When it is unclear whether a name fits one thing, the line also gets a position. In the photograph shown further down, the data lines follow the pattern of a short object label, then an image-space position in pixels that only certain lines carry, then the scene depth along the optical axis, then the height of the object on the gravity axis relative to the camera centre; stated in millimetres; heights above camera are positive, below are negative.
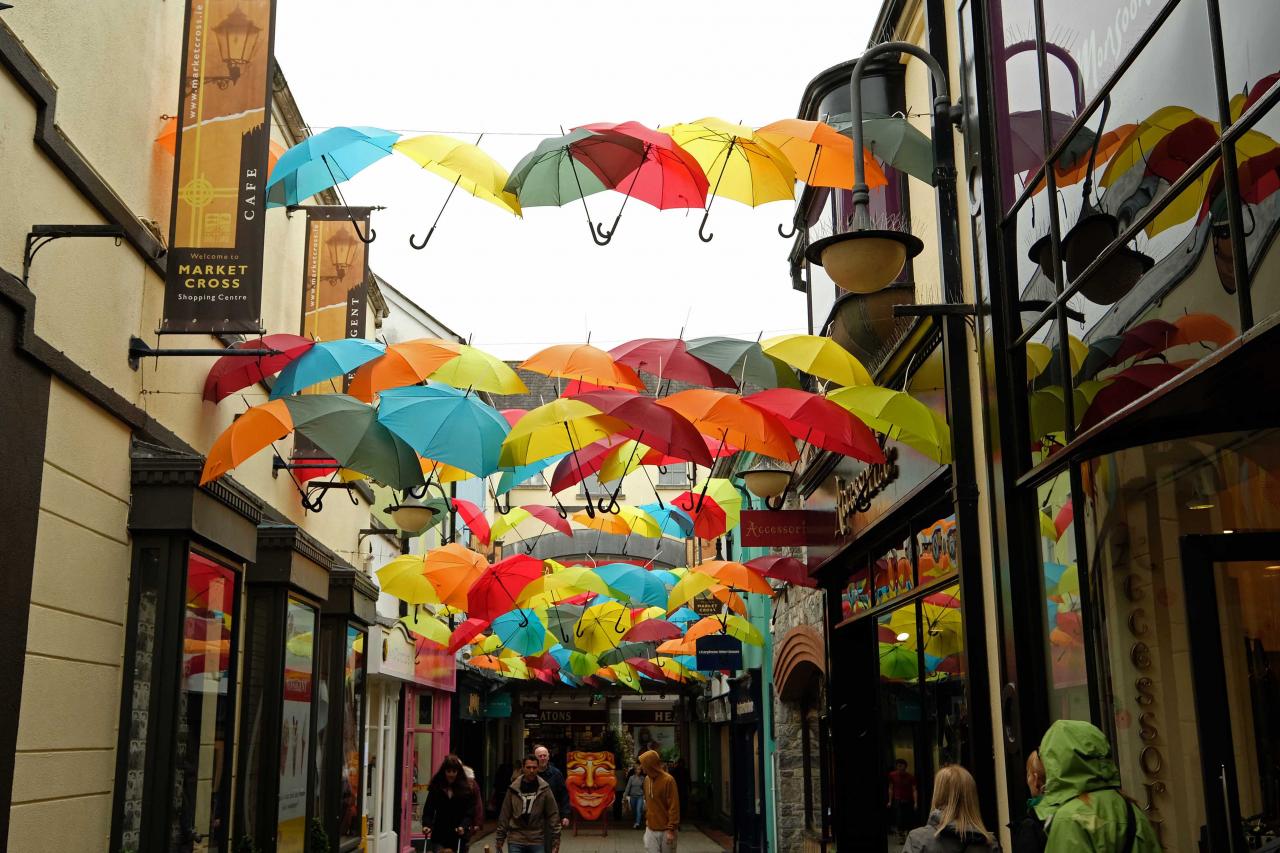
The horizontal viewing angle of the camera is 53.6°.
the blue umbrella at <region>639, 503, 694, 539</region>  17141 +2754
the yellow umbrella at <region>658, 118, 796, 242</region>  8820 +3908
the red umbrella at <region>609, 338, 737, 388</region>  9789 +2717
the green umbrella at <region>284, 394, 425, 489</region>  9164 +2042
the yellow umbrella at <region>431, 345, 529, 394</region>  9344 +2527
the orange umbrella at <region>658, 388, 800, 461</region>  9344 +2200
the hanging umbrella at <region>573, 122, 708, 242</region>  8359 +3742
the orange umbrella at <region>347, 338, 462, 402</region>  9289 +2556
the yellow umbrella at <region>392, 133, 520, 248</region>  8656 +3713
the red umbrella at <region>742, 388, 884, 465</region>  9109 +2112
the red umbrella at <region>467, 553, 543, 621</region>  15125 +1577
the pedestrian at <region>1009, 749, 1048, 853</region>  5145 -473
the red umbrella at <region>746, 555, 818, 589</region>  14078 +1605
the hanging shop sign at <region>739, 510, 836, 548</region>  13102 +1933
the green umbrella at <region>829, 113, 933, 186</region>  8680 +3827
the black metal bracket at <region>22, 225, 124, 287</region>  6359 +2412
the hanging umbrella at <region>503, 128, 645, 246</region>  8492 +3723
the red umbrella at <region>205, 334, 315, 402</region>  9242 +2571
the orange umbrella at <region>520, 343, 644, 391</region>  9469 +2612
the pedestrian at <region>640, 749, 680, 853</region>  15531 -1081
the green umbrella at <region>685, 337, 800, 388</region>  9992 +2769
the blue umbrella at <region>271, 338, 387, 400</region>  9016 +2509
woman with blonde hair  6270 -521
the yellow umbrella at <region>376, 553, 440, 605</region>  15039 +1614
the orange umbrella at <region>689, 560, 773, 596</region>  14859 +1627
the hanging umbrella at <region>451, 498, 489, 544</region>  17516 +2723
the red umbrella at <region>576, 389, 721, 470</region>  9008 +2056
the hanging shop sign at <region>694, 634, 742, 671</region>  19766 +1005
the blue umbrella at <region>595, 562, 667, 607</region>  16969 +1782
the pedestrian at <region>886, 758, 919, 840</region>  10430 -683
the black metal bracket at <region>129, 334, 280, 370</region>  7898 +2267
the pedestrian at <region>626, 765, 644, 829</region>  34156 -2018
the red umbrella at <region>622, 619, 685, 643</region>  19250 +1305
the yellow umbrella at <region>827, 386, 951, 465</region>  8414 +1947
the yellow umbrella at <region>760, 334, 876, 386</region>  9000 +2512
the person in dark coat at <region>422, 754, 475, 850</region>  13000 -884
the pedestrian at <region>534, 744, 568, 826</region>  20047 -1034
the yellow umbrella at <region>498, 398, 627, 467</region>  9242 +2145
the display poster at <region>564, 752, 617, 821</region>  34250 -1683
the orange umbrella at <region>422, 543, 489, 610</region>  15148 +1743
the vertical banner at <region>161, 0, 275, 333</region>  7953 +3227
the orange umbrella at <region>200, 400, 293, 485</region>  8398 +1920
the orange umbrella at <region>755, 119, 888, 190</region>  8648 +3851
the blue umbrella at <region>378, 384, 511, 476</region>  9125 +2103
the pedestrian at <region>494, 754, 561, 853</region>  12820 -930
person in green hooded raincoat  4875 -333
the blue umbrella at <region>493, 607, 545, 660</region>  18766 +1278
